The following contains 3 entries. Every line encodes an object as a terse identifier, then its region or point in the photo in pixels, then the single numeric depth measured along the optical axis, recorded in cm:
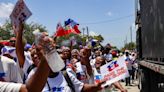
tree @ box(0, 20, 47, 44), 2668
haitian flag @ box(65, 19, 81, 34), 616
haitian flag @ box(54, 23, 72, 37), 511
